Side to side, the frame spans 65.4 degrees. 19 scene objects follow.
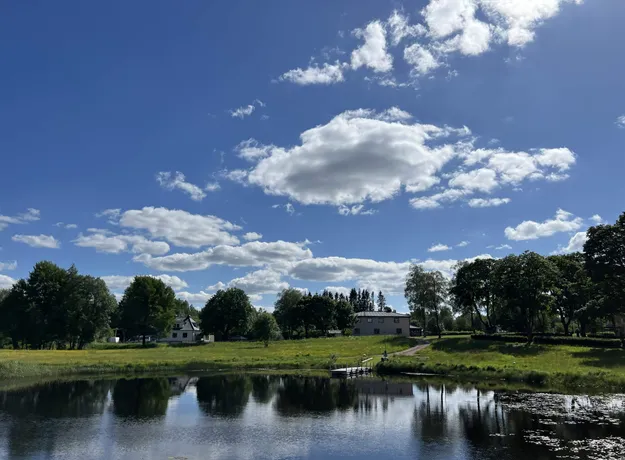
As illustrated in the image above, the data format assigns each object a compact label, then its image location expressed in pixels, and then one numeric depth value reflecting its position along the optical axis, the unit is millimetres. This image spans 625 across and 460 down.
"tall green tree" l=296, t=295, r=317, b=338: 127938
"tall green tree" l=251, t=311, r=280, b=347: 90975
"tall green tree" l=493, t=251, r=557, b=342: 73125
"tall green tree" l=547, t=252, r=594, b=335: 80625
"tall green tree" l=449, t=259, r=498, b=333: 90812
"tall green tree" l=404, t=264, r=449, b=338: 100975
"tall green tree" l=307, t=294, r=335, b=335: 127938
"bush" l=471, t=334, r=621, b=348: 66250
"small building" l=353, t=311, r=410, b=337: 115062
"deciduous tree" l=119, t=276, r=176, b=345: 105688
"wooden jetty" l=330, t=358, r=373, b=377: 60531
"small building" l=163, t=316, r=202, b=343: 135175
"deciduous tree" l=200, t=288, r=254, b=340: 119938
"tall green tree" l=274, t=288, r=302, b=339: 131875
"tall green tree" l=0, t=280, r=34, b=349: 93062
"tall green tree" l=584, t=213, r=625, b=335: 62812
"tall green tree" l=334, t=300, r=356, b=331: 142500
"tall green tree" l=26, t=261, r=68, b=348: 91562
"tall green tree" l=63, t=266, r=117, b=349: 92500
